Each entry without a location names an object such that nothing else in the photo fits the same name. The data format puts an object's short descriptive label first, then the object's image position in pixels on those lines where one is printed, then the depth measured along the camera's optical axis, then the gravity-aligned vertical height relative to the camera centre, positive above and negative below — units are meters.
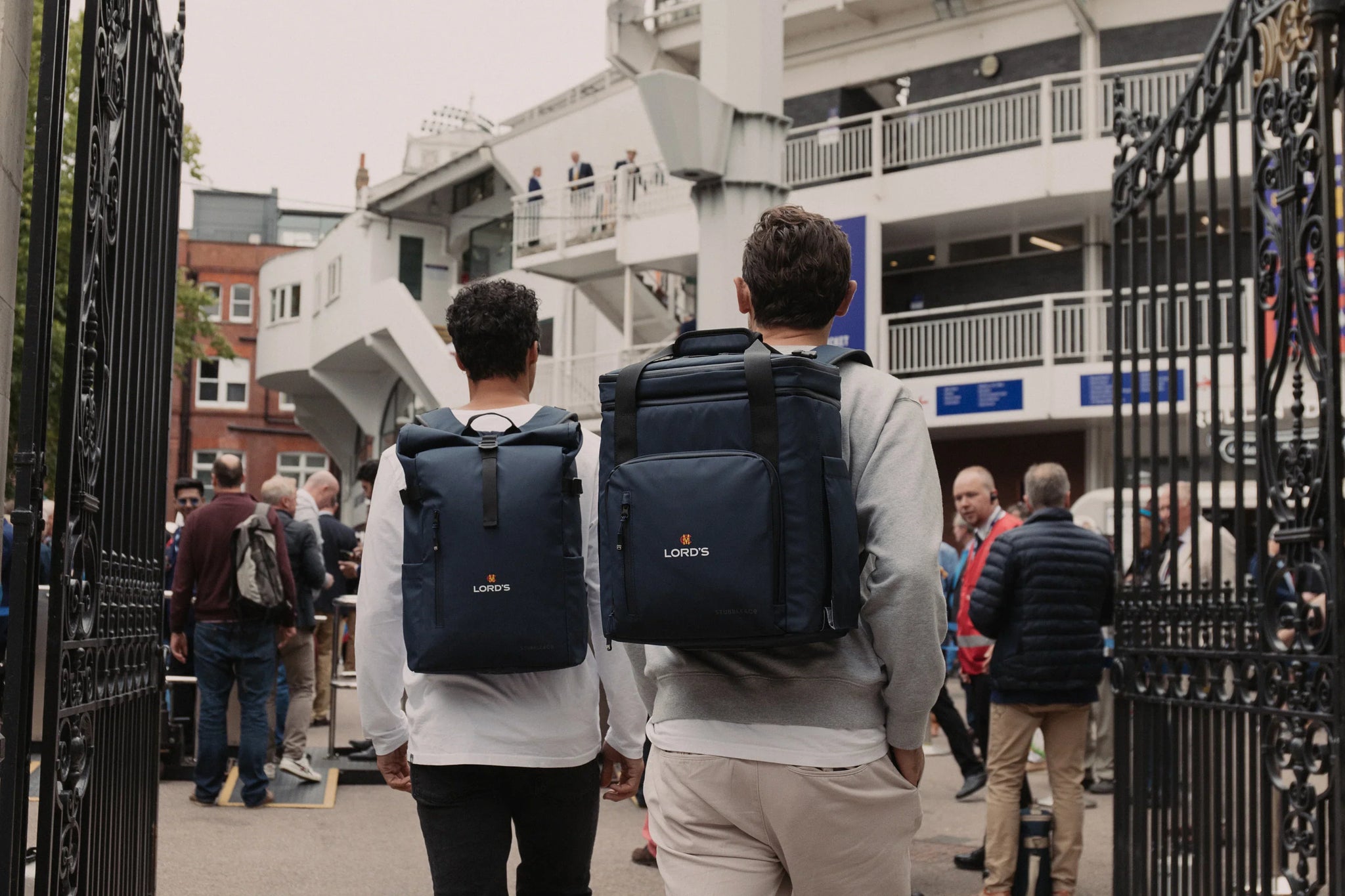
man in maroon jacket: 9.09 -0.82
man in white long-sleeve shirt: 3.65 -0.55
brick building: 56.56 +3.97
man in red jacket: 8.77 -0.19
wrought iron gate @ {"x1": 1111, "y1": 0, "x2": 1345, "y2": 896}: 3.96 -0.07
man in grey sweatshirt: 2.89 -0.43
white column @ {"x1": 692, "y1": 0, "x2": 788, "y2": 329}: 9.31 +2.31
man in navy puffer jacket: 6.72 -0.66
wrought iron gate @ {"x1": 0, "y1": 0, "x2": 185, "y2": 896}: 3.43 +0.09
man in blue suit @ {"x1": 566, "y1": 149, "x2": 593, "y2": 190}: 28.67 +6.43
